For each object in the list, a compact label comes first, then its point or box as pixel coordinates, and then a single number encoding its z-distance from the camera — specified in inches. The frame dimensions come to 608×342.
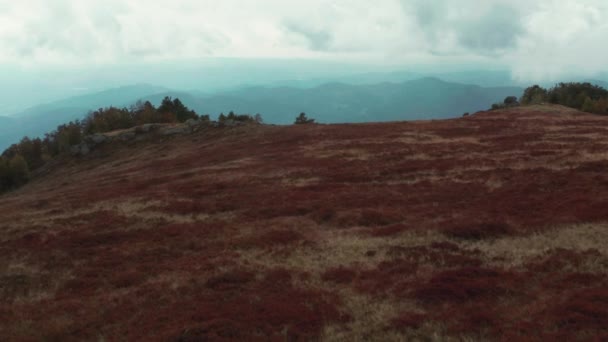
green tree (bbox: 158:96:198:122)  6358.3
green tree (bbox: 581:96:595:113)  5081.7
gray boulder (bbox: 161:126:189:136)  3888.0
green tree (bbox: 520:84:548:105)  6127.0
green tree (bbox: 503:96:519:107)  5452.8
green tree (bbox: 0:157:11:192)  4552.2
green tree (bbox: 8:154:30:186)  4566.9
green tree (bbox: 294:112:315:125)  6235.7
